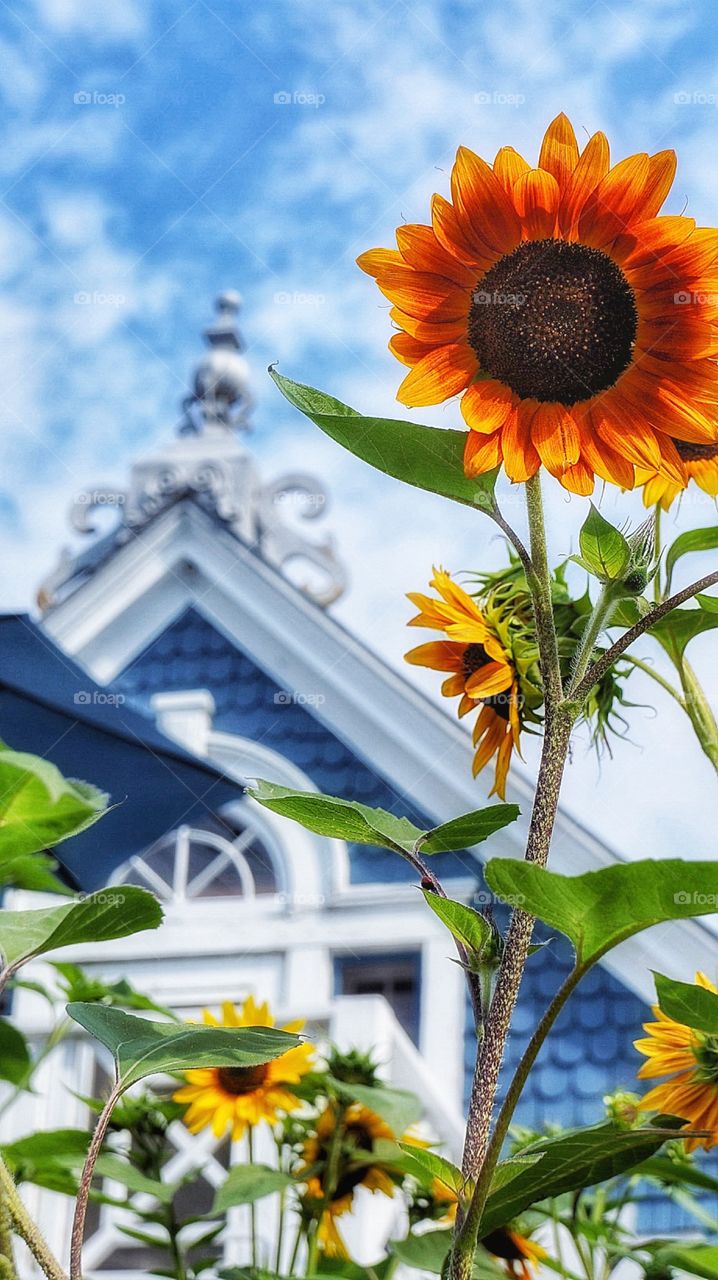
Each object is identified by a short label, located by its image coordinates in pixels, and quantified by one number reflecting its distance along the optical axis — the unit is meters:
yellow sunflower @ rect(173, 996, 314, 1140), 1.26
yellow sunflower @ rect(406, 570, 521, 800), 0.63
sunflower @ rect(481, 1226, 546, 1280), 1.02
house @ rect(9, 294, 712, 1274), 3.88
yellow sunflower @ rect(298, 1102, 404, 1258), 1.18
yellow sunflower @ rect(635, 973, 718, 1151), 0.69
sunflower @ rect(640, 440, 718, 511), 0.67
